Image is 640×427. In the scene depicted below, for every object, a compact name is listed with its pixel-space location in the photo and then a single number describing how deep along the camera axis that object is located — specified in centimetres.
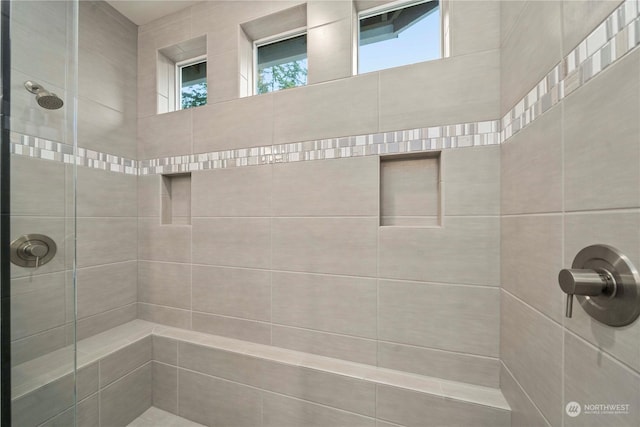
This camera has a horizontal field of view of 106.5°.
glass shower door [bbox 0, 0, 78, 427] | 77
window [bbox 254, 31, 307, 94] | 156
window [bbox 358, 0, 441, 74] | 130
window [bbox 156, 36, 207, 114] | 182
